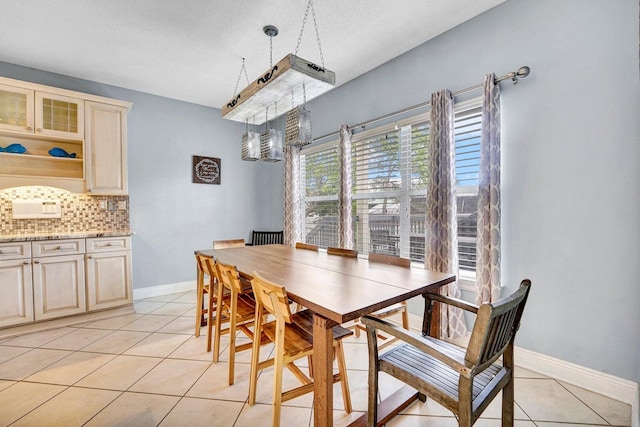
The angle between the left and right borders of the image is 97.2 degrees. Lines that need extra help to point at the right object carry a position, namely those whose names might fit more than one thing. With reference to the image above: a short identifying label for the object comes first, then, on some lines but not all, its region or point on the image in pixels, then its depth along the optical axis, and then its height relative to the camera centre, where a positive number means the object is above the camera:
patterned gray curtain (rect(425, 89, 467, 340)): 2.40 +0.04
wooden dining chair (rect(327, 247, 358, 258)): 2.49 -0.39
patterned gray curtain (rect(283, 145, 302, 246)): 4.19 +0.23
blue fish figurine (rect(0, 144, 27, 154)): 2.97 +0.67
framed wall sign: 4.33 +0.64
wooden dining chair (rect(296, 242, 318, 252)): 2.91 -0.39
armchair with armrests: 0.99 -0.70
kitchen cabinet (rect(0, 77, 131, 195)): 2.92 +0.81
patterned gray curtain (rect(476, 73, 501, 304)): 2.13 +0.06
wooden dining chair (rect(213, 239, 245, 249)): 3.25 -0.39
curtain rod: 2.06 +0.99
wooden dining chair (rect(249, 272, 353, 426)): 1.41 -0.72
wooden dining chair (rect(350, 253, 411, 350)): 2.05 -0.73
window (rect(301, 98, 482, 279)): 2.45 +0.26
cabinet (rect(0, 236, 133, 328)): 2.70 -0.69
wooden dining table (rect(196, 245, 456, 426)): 1.24 -0.42
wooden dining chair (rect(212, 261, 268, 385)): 1.87 -0.75
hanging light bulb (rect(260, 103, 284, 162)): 2.59 +0.61
